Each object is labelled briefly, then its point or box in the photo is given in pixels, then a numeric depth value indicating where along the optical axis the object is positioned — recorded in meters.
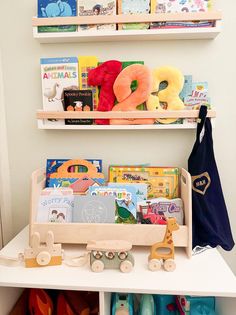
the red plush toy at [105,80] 1.36
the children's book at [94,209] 1.24
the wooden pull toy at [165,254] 1.09
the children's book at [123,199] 1.26
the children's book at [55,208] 1.27
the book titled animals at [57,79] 1.39
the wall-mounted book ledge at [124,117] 1.32
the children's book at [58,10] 1.35
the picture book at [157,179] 1.39
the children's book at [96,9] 1.34
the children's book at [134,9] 1.32
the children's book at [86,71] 1.38
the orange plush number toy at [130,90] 1.32
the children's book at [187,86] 1.37
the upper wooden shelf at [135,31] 1.27
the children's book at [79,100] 1.38
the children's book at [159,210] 1.25
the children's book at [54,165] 1.45
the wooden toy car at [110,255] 1.08
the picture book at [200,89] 1.36
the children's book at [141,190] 1.33
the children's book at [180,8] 1.29
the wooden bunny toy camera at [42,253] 1.12
